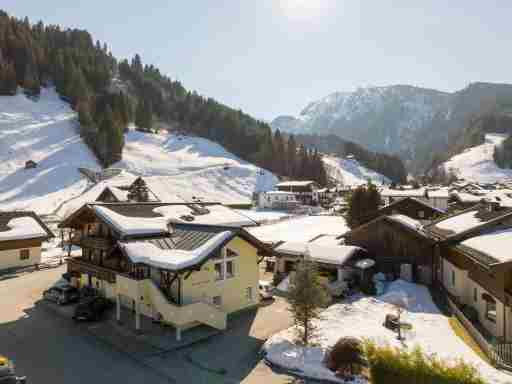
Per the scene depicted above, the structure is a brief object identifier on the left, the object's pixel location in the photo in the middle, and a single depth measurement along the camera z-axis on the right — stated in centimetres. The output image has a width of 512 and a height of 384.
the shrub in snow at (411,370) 1190
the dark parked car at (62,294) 2616
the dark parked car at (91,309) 2284
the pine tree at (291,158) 13652
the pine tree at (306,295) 1800
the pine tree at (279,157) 13738
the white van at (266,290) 2751
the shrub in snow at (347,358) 1575
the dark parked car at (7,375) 1337
